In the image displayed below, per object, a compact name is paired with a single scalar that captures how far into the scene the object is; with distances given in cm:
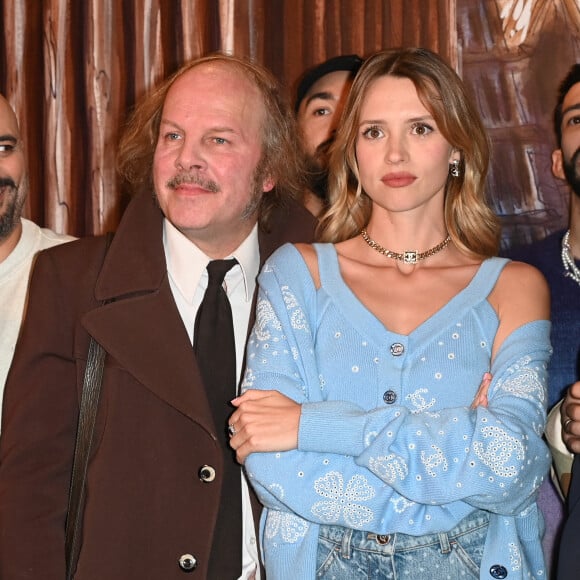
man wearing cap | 323
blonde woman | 198
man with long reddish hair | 228
